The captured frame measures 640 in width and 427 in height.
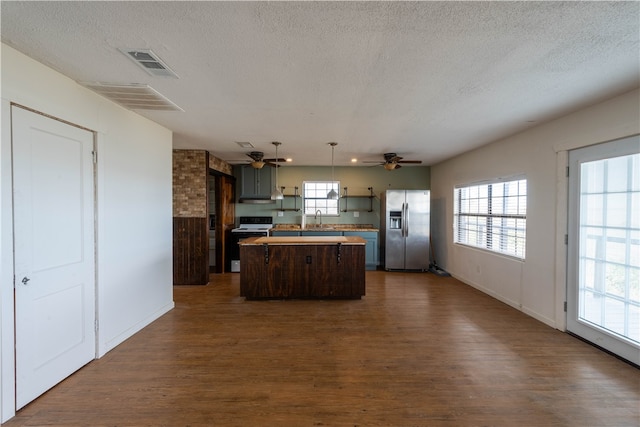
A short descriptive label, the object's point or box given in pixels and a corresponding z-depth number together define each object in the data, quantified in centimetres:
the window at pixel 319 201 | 637
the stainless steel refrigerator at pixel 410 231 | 562
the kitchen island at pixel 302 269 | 386
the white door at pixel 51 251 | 176
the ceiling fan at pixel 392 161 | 473
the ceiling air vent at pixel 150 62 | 170
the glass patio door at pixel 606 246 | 224
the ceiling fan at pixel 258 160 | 443
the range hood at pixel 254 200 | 601
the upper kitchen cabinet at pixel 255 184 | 605
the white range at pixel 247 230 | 562
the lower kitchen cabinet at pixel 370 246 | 577
